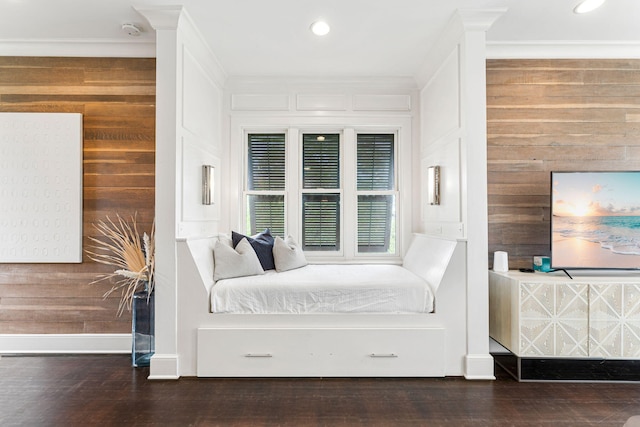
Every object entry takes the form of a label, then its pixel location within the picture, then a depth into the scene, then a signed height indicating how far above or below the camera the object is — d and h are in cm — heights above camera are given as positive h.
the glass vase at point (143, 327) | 296 -89
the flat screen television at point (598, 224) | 290 -6
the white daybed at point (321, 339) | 272 -89
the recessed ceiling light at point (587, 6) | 258 +147
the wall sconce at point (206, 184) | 332 +28
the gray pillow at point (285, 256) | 339 -37
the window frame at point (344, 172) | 387 +46
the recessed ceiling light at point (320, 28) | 282 +143
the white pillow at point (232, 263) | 301 -38
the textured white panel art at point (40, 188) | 325 +23
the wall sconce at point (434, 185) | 330 +28
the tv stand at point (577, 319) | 264 -72
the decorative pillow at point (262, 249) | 339 -30
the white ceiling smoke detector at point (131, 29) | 290 +146
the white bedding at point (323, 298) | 279 -61
